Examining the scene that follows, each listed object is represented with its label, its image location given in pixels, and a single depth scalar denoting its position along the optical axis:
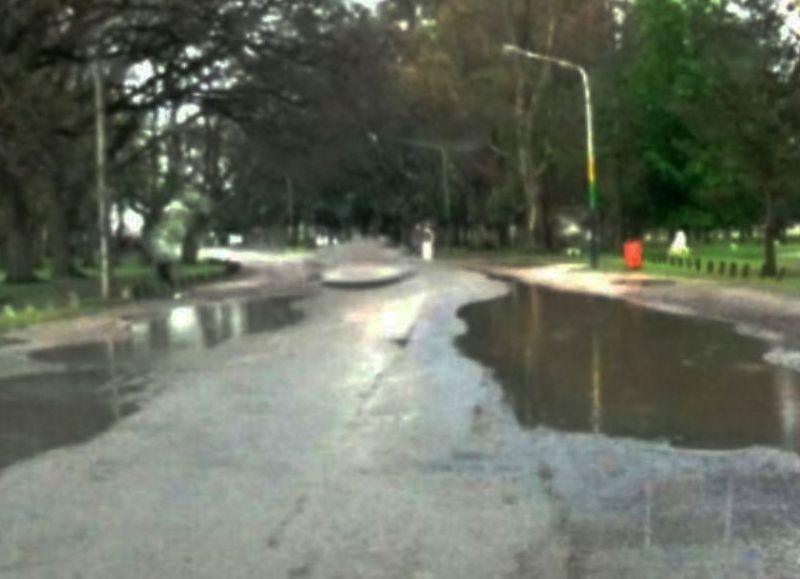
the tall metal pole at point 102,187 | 46.59
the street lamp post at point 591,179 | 61.25
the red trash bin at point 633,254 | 61.31
